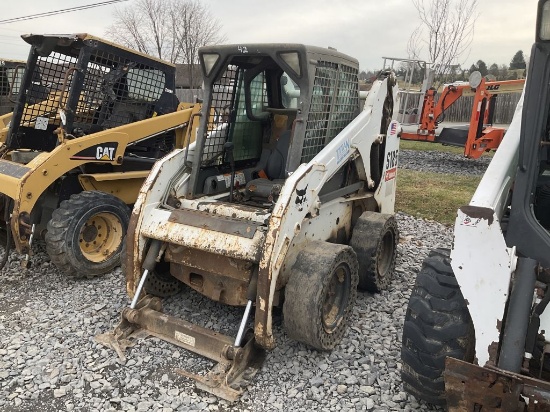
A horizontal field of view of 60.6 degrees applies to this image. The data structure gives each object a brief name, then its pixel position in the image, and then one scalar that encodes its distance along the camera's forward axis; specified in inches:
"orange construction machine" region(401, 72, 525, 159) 414.0
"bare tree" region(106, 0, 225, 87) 1010.1
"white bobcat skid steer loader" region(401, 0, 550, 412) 79.3
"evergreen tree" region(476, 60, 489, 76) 1170.6
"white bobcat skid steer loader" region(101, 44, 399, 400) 129.8
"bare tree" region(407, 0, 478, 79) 660.7
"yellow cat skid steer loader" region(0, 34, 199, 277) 186.4
